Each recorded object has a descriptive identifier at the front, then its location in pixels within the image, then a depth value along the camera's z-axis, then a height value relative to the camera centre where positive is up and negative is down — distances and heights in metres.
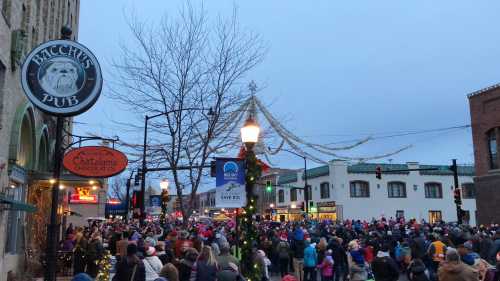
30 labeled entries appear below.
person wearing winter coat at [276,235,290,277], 18.06 -1.57
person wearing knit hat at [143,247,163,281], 9.55 -1.02
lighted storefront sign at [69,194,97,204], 33.59 +1.20
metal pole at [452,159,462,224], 30.06 +0.21
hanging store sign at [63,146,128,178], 14.91 +1.64
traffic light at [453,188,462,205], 30.78 +0.86
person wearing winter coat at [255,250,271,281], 11.50 -1.29
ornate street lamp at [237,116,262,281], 9.37 +0.12
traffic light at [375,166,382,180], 34.34 +2.79
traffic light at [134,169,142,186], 23.94 +1.91
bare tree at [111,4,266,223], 18.80 +3.80
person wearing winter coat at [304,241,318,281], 15.49 -1.56
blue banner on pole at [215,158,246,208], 11.34 +0.73
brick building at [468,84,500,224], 37.66 +4.78
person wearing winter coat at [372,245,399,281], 7.32 -0.89
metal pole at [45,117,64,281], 7.89 -0.19
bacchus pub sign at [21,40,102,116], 8.76 +2.58
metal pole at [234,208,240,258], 11.19 -0.54
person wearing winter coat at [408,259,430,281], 7.94 -1.02
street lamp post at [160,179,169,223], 25.33 +1.00
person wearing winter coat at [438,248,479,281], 7.13 -0.91
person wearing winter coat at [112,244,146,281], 8.71 -0.98
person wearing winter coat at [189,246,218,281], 9.09 -1.02
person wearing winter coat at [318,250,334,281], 15.20 -1.73
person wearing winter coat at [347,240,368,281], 13.41 -1.20
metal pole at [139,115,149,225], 20.11 +1.55
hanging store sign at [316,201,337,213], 50.38 +0.54
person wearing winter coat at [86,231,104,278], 16.33 -1.30
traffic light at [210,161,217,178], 19.41 +1.83
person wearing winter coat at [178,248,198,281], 10.14 -1.07
